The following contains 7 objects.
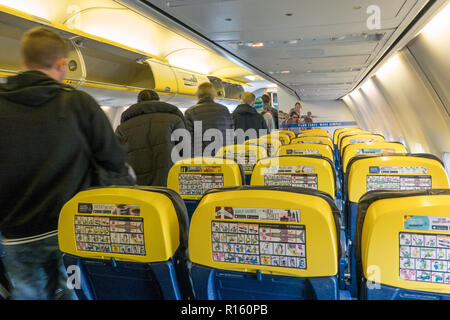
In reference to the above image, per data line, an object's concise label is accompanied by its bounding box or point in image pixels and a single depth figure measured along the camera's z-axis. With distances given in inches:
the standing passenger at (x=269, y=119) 340.8
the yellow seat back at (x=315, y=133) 320.6
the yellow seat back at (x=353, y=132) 296.1
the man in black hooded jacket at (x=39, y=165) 70.4
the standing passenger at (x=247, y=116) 263.7
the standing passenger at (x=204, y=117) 188.1
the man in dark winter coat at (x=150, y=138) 146.5
